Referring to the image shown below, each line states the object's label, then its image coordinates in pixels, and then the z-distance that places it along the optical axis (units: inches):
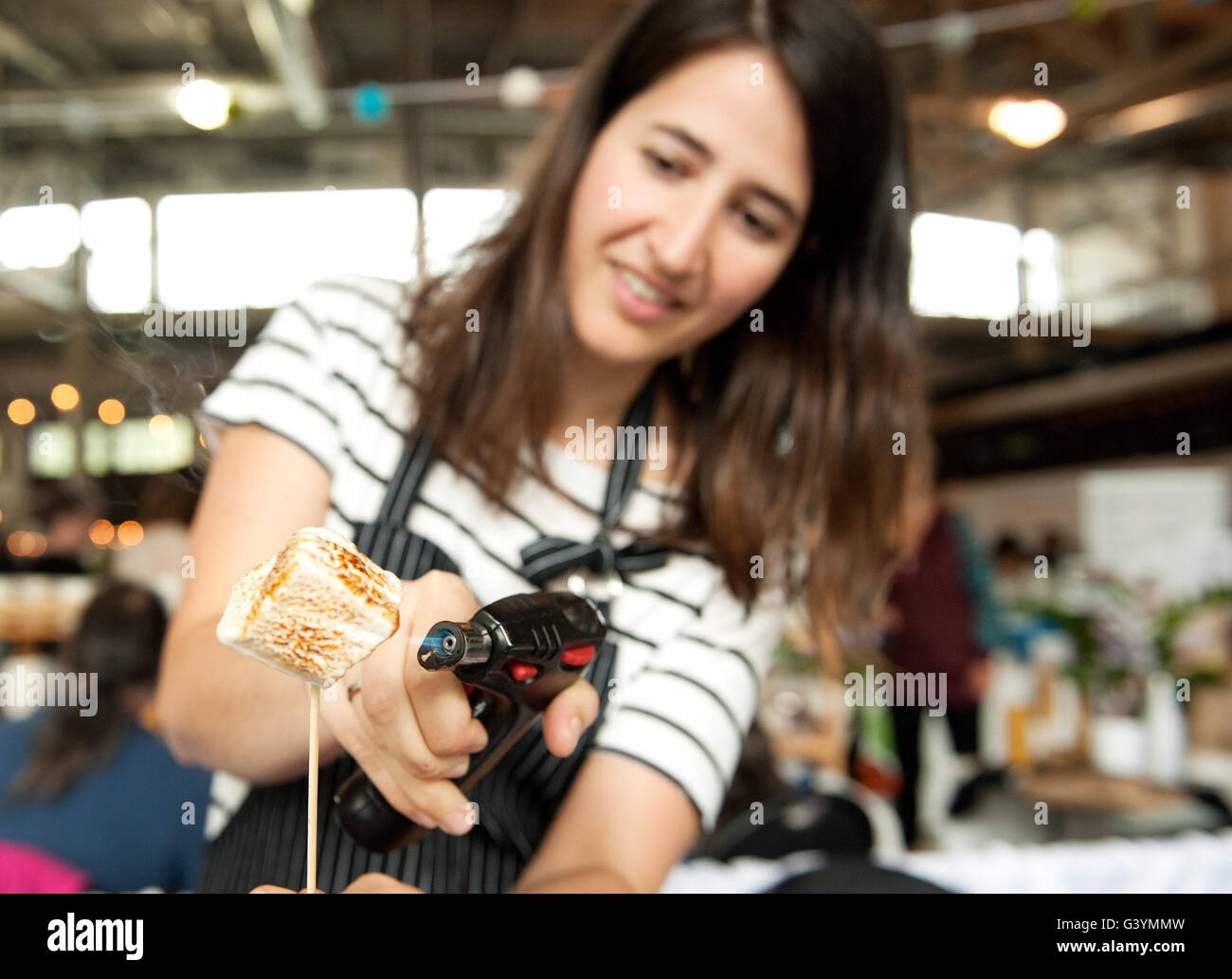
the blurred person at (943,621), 118.3
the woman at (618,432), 19.8
